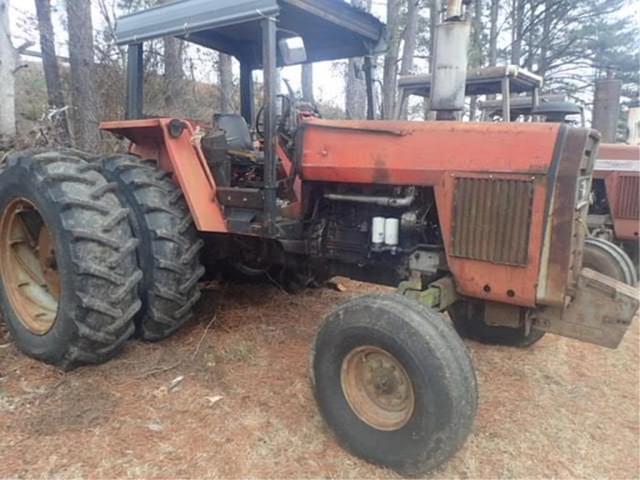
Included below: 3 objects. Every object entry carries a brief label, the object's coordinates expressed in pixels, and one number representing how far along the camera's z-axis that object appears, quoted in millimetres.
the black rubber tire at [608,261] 3756
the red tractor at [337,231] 2189
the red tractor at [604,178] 5203
